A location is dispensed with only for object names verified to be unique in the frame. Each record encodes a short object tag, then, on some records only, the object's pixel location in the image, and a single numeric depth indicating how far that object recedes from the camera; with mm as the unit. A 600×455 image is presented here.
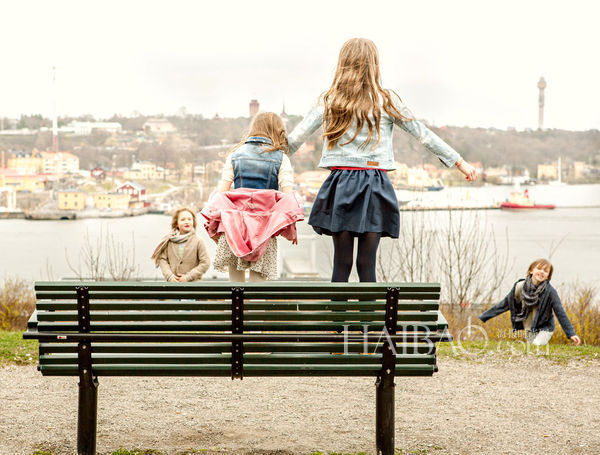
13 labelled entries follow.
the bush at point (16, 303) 9648
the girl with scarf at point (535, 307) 5789
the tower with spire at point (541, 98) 67438
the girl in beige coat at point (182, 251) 6363
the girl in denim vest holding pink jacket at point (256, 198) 4008
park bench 2986
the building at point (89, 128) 40812
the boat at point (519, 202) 44228
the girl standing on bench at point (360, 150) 3621
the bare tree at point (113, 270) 13021
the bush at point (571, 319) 7809
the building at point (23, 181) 43738
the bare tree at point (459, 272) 12383
